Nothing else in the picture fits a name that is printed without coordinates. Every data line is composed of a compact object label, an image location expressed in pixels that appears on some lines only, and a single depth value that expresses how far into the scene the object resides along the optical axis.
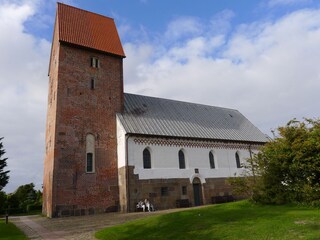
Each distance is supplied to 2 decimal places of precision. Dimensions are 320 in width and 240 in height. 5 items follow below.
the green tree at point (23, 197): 46.38
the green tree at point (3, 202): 41.68
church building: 23.58
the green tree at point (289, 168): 14.95
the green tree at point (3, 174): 40.91
